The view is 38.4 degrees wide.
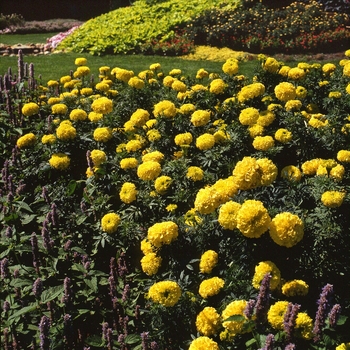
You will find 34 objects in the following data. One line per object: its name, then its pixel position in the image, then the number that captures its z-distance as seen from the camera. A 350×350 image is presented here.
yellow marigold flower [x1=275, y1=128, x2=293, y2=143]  3.68
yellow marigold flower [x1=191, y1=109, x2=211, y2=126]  3.98
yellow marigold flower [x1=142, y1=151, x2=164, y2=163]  3.63
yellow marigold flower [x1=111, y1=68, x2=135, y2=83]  4.86
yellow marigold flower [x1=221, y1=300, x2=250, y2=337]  2.42
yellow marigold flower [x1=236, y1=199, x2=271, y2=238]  2.62
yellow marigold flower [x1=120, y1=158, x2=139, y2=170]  3.67
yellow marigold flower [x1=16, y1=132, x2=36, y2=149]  4.16
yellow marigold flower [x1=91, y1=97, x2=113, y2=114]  4.26
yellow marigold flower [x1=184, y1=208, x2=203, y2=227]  3.12
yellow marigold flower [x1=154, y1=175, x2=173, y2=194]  3.39
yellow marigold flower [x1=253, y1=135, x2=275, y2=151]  3.58
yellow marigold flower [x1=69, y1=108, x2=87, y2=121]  4.32
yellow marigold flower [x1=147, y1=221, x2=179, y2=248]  2.92
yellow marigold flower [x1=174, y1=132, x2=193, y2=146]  3.91
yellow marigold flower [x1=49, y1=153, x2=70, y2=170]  3.93
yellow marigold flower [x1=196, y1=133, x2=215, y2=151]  3.71
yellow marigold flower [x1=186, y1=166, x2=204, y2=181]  3.44
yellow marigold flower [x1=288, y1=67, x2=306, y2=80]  4.41
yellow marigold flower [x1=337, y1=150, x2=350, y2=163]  3.43
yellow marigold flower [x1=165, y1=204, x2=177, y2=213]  3.32
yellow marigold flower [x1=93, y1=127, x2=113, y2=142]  4.04
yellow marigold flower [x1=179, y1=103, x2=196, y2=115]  4.31
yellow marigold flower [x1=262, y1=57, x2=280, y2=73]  4.55
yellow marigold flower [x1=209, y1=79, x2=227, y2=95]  4.47
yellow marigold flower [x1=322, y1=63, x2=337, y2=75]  4.95
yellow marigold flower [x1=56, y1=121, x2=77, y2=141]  4.05
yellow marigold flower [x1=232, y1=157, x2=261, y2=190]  2.92
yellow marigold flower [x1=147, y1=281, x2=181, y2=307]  2.64
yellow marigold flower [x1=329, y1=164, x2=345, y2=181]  3.18
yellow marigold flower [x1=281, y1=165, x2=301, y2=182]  3.27
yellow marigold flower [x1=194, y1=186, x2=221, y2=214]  2.92
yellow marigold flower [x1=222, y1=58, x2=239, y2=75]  4.62
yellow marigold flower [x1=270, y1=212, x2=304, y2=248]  2.63
